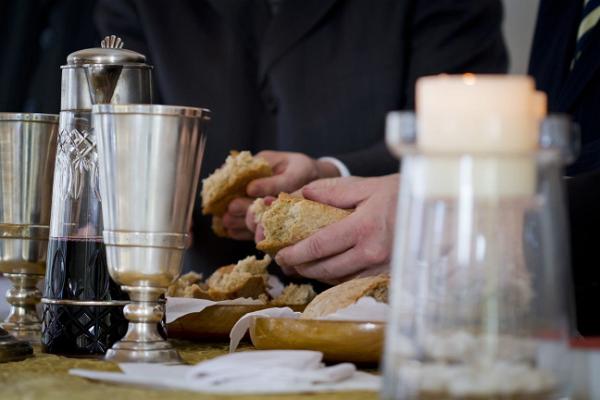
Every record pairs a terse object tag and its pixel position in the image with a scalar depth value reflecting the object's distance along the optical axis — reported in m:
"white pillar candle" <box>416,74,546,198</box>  0.90
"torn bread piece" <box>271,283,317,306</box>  1.44
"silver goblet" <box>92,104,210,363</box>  1.13
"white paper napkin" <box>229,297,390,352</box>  1.18
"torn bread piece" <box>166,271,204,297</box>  1.46
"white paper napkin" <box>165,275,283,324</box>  1.34
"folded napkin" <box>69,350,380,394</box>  1.02
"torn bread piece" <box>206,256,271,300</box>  1.45
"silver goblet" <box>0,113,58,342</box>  1.34
